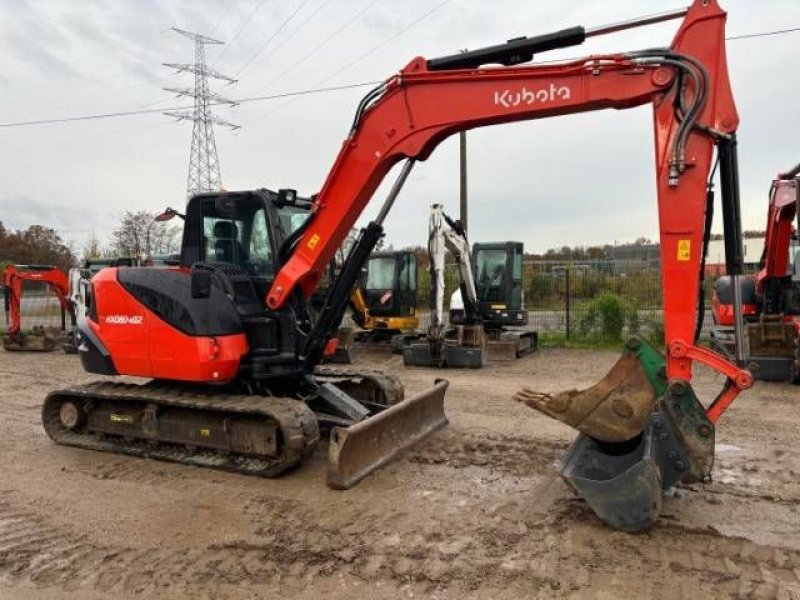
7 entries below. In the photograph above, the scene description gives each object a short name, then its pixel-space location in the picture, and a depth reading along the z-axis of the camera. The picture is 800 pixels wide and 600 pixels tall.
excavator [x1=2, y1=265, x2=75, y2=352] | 15.41
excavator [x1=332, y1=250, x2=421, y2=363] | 14.66
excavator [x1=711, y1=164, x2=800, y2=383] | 10.09
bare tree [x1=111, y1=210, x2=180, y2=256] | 30.19
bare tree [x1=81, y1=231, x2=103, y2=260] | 34.83
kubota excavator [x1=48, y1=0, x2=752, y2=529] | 4.34
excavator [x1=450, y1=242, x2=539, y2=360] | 14.34
